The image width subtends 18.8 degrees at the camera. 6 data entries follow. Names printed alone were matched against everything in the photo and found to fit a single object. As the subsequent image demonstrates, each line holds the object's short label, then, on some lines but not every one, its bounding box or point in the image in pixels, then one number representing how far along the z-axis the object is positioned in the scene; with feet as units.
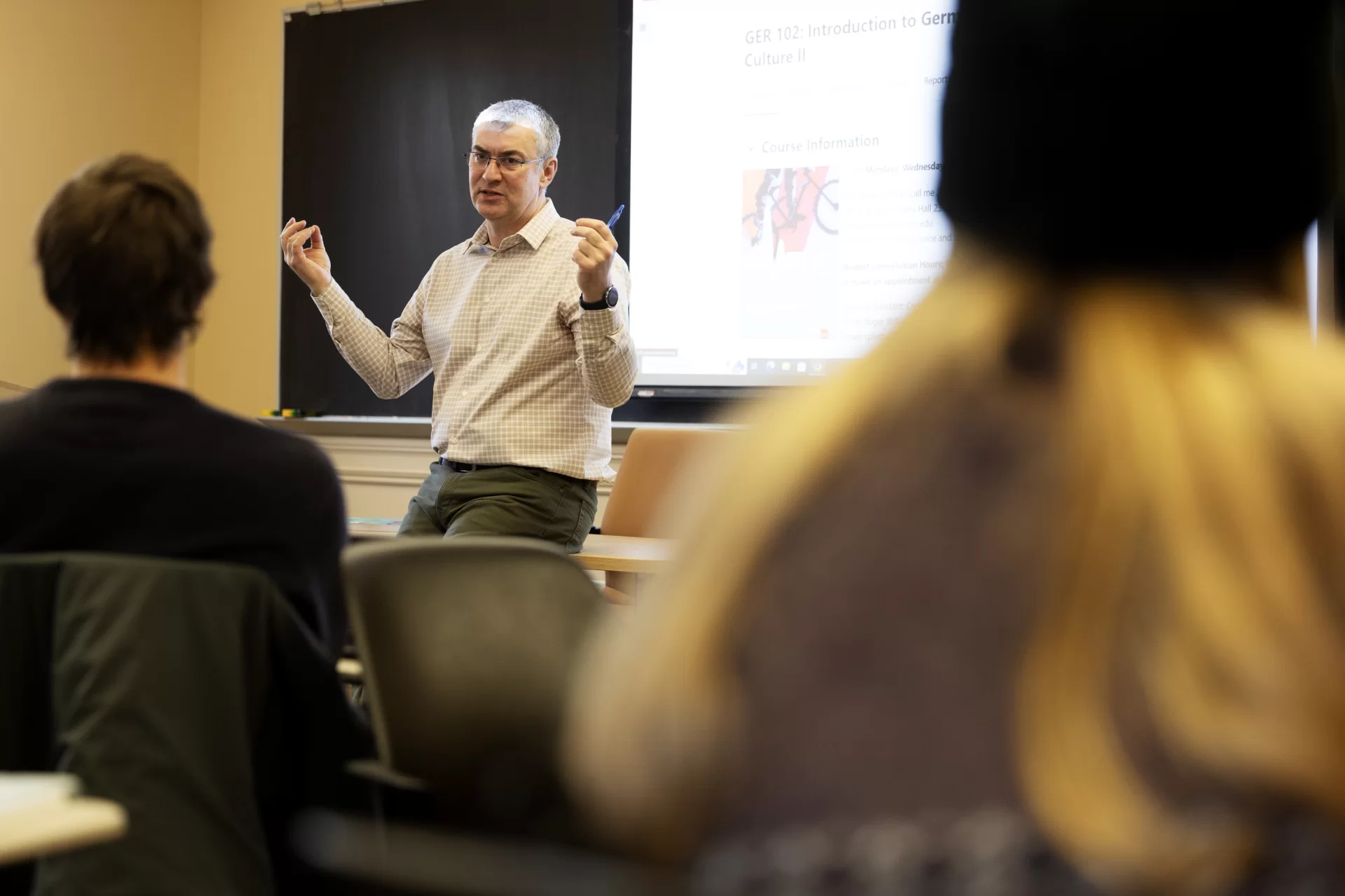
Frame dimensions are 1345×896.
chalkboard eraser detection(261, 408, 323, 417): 33.86
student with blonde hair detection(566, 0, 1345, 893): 6.14
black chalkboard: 32.13
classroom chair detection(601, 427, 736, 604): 29.17
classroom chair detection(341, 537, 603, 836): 12.10
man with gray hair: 27.78
